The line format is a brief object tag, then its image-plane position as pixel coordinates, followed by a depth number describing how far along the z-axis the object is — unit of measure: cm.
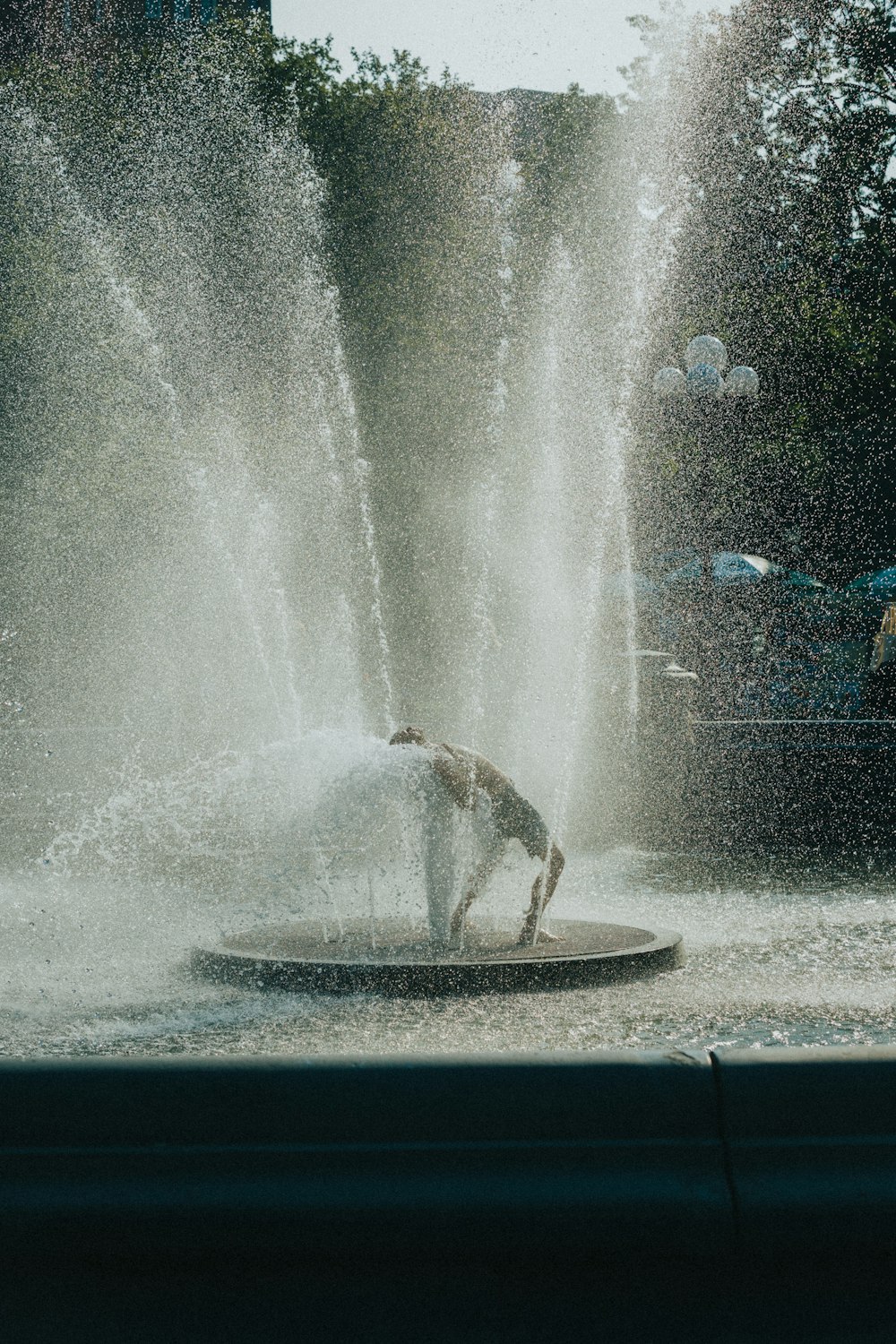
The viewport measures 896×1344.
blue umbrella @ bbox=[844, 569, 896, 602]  2759
